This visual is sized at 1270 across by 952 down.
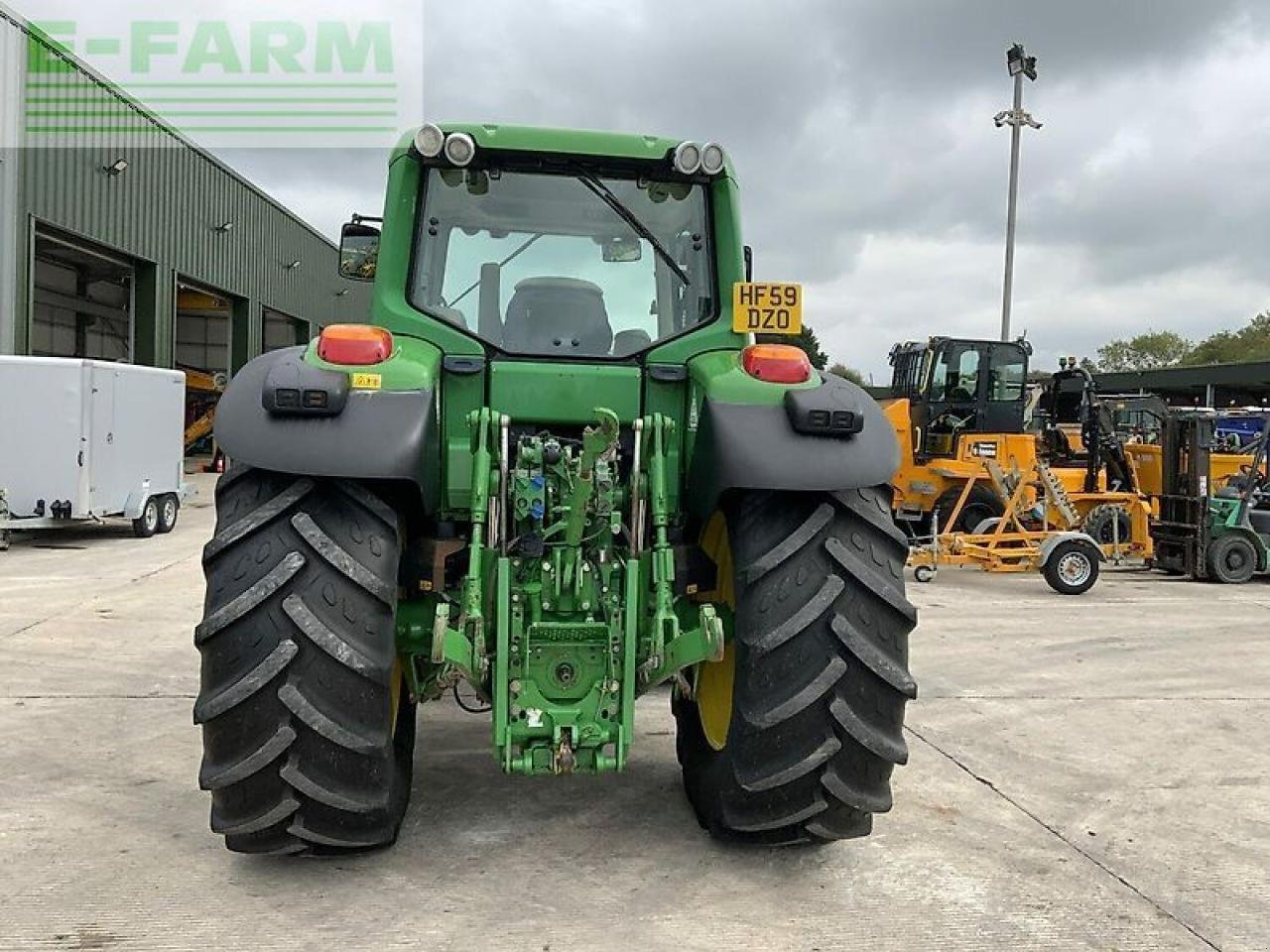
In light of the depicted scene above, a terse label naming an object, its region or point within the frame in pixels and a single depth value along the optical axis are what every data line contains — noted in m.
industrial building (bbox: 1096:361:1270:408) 34.94
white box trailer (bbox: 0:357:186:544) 12.47
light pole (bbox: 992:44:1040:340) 23.70
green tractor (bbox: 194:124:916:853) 3.12
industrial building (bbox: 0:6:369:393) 16.64
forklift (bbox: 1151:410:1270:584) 11.77
